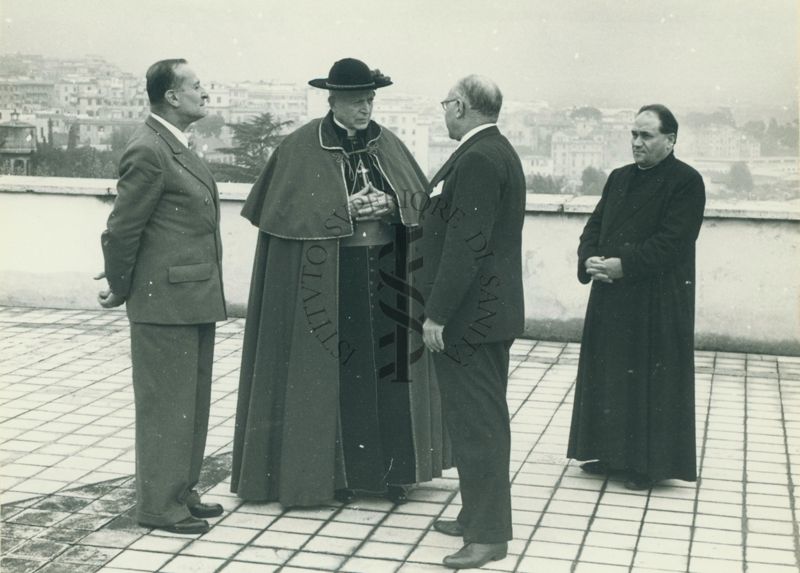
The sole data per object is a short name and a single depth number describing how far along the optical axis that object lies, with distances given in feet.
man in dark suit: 15.51
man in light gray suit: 16.42
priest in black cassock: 19.66
